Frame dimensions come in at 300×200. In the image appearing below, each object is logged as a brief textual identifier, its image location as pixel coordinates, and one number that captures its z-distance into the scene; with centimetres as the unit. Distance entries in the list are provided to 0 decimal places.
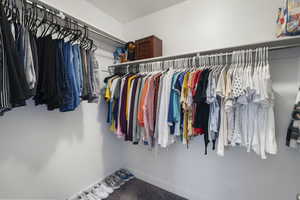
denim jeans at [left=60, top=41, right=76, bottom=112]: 109
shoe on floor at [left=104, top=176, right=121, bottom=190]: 181
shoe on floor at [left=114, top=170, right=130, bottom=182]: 197
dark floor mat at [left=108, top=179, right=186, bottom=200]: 166
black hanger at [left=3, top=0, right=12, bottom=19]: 84
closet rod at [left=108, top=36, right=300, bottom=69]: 99
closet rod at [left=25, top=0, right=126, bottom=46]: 106
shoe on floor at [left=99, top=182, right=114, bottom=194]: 171
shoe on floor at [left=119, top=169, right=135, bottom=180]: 205
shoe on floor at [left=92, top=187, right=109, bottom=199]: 162
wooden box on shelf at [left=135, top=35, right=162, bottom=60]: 163
